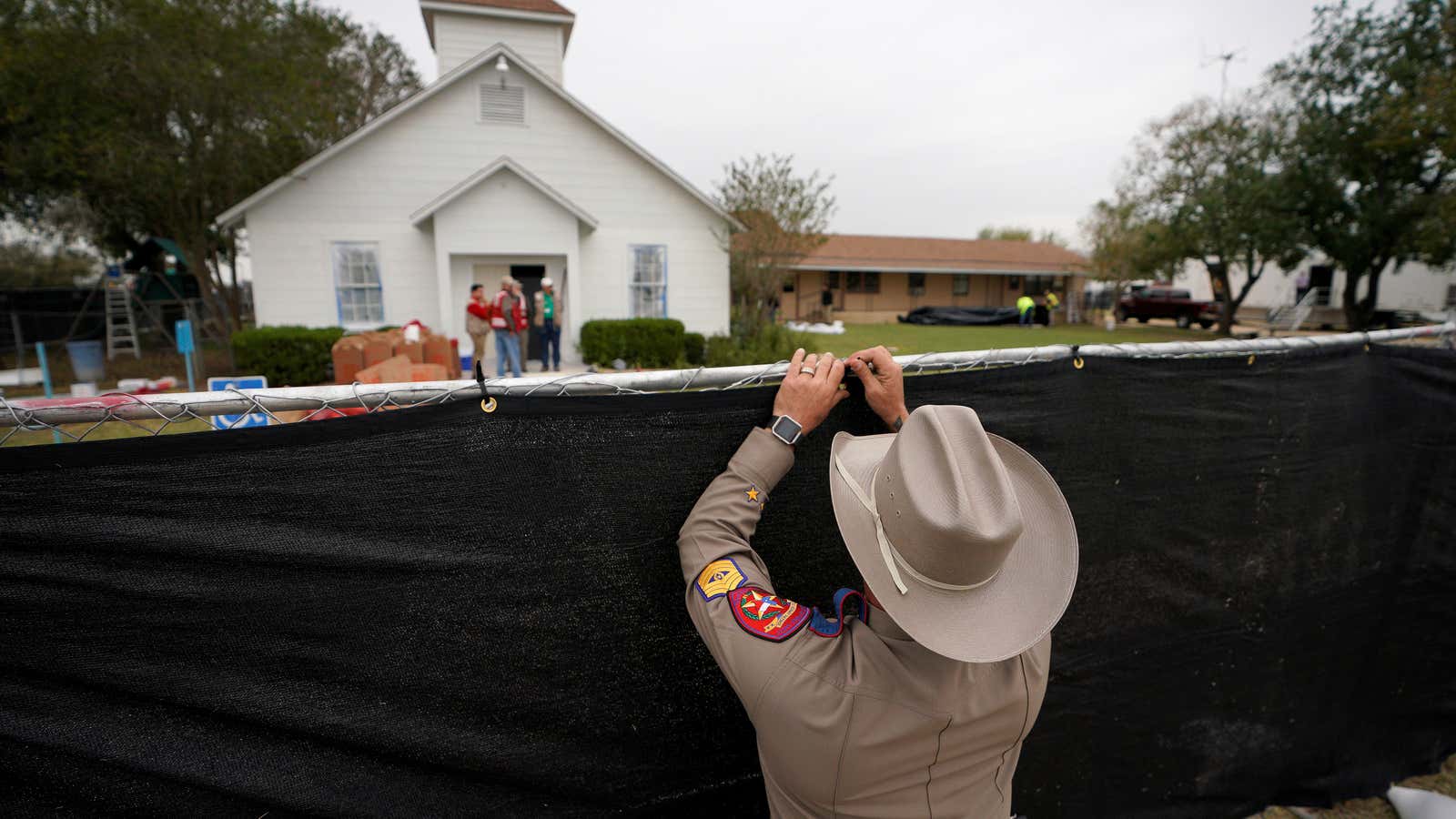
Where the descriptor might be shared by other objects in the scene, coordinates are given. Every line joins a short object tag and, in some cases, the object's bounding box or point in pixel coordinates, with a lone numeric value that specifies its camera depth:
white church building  14.21
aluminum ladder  17.56
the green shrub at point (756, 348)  14.07
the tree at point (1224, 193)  25.00
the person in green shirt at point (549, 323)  13.92
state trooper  1.19
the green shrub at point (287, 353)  12.88
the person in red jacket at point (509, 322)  12.51
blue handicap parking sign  3.21
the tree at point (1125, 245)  28.80
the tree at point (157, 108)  13.93
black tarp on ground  34.50
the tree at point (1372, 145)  20.97
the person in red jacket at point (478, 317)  12.81
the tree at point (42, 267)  32.38
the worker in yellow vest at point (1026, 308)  33.03
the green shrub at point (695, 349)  15.75
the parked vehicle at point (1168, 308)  33.19
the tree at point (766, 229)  16.73
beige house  37.75
